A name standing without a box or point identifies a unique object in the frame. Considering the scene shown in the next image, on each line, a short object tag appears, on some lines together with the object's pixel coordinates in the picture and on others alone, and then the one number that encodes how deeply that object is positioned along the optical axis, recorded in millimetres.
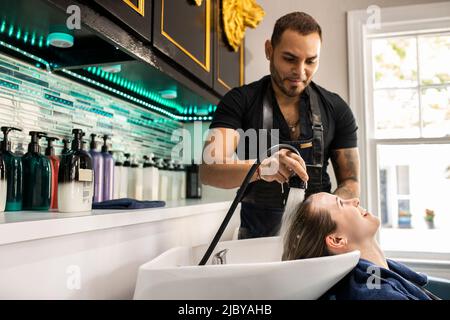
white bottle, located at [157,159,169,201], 2068
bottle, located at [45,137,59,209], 1256
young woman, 1131
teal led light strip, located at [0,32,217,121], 1250
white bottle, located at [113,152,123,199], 1659
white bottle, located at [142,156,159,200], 1894
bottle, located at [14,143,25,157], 1204
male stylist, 1376
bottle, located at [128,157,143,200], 1799
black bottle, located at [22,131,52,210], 1173
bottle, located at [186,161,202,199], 2430
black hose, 947
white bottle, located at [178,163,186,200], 2379
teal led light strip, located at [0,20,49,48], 1159
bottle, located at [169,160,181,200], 2221
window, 2369
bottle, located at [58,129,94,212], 1104
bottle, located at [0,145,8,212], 1043
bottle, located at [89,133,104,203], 1483
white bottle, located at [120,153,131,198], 1721
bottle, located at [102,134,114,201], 1536
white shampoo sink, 770
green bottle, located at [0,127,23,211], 1116
